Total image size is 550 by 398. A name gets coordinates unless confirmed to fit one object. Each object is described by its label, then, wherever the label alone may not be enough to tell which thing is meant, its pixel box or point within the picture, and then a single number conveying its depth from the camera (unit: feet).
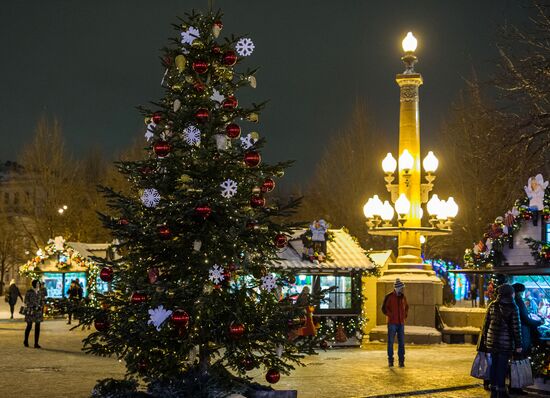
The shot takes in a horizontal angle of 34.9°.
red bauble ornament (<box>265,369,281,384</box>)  35.58
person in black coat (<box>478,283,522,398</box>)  42.75
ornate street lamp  83.51
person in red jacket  58.13
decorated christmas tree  34.68
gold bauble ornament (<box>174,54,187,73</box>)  35.88
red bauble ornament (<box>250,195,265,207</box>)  35.99
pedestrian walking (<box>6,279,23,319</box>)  116.57
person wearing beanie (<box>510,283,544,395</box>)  44.80
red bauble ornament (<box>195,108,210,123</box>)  35.45
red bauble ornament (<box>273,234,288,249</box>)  36.32
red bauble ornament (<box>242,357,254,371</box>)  35.53
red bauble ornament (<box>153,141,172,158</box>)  35.09
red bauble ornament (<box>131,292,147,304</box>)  34.30
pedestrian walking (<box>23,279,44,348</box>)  71.72
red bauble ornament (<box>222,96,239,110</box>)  36.55
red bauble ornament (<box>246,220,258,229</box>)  35.53
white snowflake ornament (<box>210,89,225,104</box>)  36.60
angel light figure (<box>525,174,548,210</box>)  50.67
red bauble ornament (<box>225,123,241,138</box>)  35.96
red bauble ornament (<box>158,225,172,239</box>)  34.45
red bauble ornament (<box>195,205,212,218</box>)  34.30
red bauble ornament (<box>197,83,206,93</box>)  36.11
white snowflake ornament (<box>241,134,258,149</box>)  36.94
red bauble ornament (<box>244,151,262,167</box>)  35.50
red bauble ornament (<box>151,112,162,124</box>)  36.29
